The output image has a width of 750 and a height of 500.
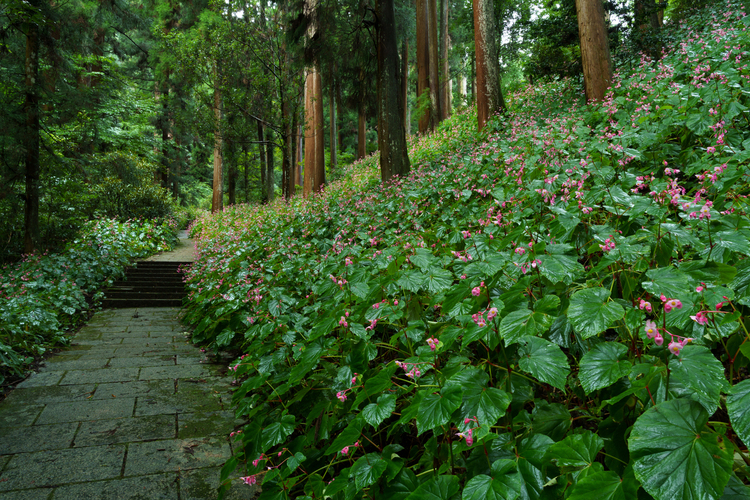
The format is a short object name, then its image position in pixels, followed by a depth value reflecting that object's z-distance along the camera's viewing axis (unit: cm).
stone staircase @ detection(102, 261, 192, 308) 748
